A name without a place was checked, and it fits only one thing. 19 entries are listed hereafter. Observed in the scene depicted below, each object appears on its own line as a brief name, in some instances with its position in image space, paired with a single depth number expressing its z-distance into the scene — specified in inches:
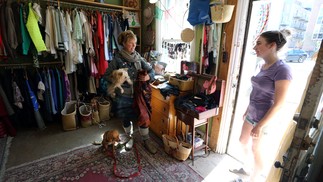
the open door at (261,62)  60.0
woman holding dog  71.8
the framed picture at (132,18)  119.3
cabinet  79.6
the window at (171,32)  99.7
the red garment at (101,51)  105.4
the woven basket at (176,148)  73.5
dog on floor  80.5
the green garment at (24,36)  84.8
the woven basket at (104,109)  111.3
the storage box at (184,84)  77.9
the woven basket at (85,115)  102.8
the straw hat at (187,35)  83.2
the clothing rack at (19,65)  95.0
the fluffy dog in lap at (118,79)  68.7
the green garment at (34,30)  84.8
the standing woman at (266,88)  46.2
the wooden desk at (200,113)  69.5
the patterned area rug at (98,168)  66.9
